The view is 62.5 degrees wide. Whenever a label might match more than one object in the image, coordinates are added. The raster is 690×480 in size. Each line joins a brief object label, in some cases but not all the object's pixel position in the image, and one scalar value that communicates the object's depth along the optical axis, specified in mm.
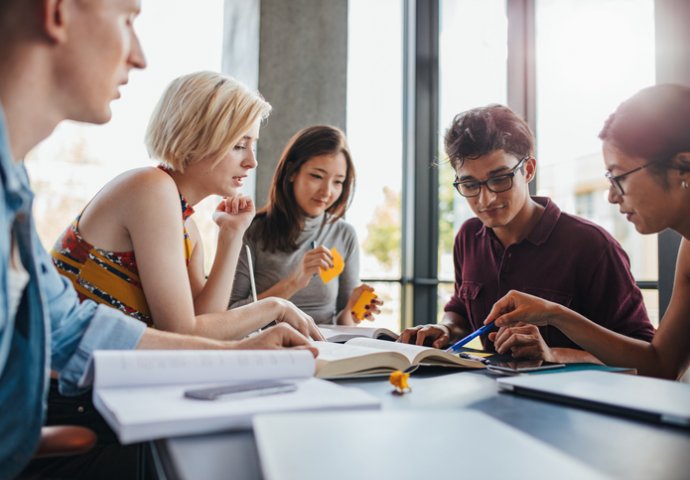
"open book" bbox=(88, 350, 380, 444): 645
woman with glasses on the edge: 1337
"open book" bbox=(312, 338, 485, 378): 1048
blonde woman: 1361
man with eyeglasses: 1709
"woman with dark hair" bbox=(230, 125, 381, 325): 2684
